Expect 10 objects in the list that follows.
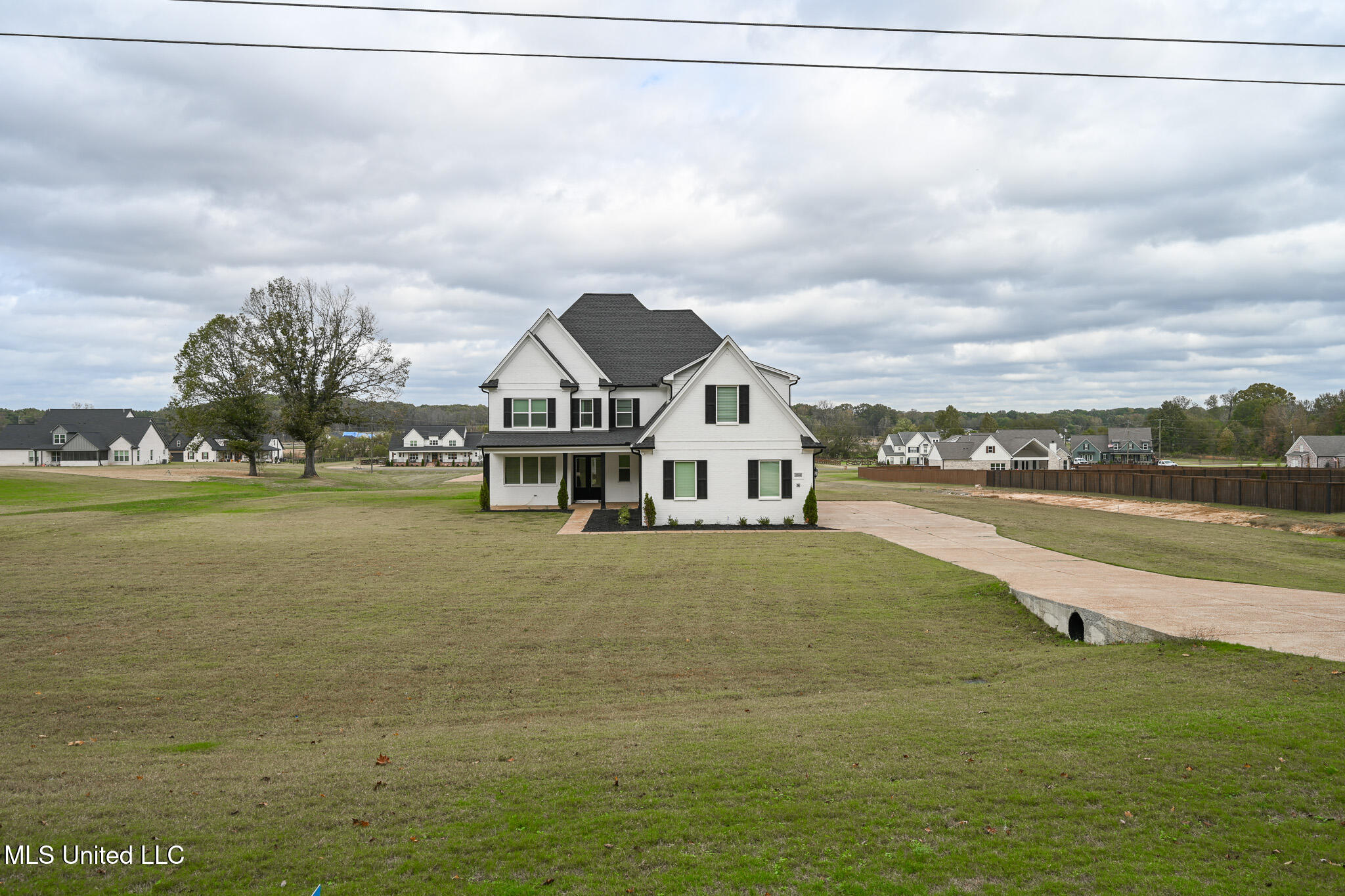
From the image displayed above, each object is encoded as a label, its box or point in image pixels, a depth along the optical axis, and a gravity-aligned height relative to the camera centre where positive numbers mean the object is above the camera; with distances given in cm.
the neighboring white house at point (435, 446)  11312 +97
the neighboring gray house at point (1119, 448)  11315 +51
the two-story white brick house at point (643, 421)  2633 +129
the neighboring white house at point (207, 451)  11269 +25
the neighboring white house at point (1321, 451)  8044 -10
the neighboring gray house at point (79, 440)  8488 +158
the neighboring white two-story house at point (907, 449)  11944 +34
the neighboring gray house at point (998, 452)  9075 -22
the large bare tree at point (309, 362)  5156 +677
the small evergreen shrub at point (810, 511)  2603 -223
